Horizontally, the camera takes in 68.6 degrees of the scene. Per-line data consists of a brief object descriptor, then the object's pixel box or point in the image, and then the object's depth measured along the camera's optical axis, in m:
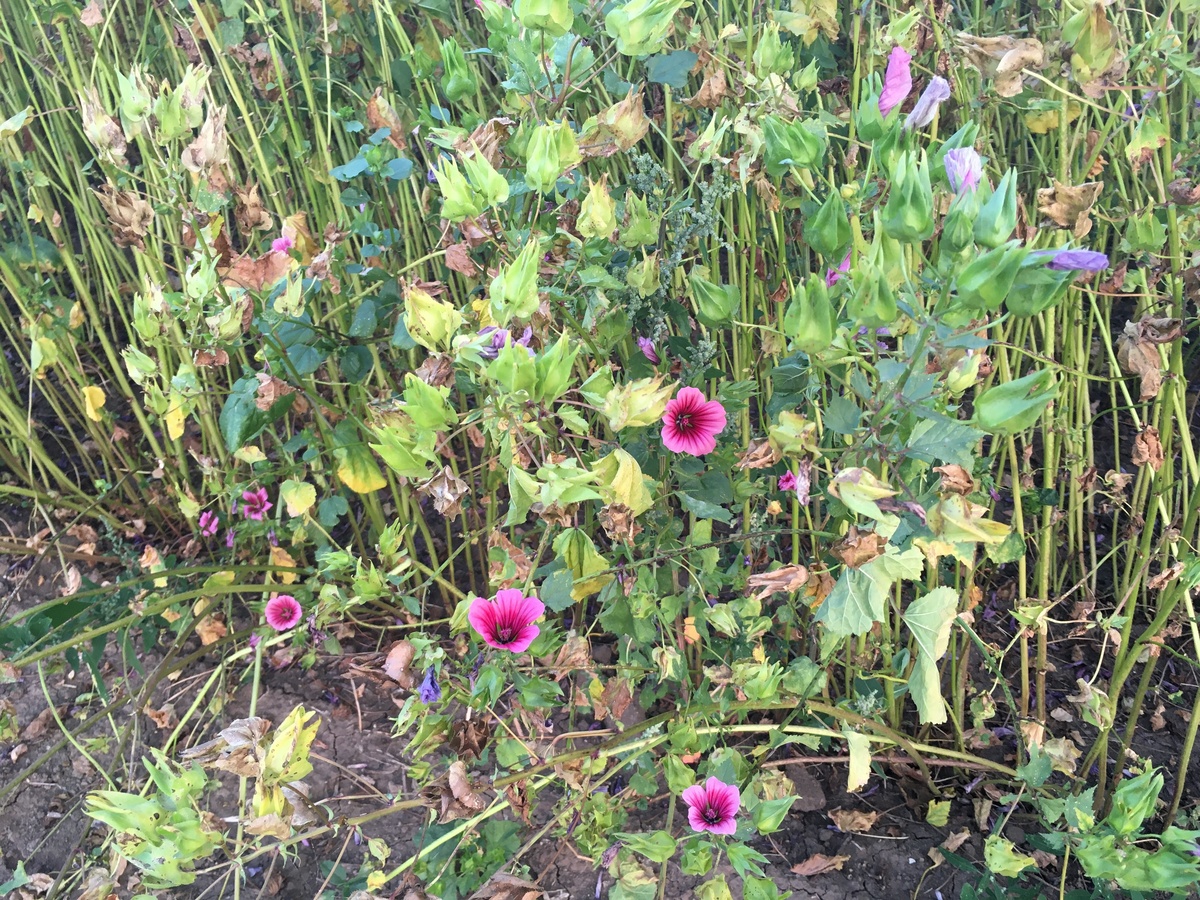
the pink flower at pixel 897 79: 0.65
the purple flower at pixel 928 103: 0.61
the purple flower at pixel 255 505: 1.28
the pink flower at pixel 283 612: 1.11
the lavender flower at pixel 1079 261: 0.46
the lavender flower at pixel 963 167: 0.54
